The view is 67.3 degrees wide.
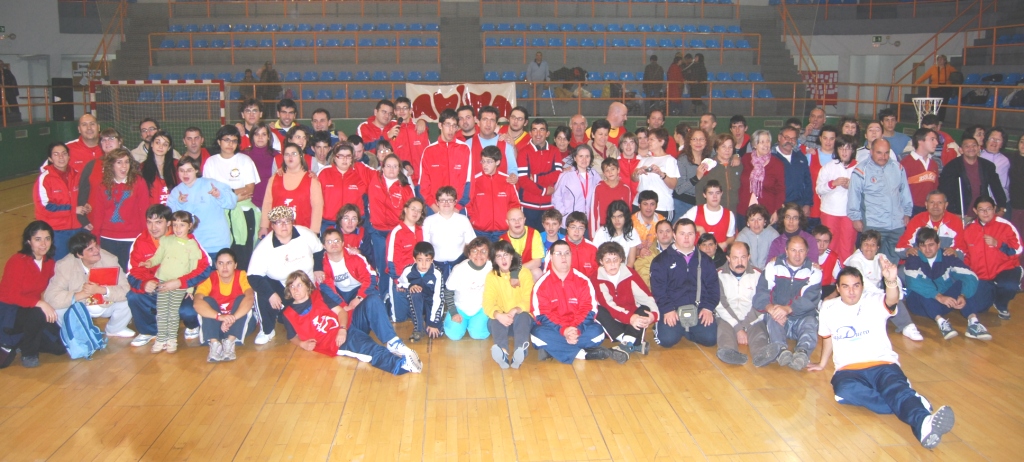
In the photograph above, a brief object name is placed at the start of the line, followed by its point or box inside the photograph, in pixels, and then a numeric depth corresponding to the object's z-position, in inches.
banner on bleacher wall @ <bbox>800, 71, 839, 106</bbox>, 892.0
